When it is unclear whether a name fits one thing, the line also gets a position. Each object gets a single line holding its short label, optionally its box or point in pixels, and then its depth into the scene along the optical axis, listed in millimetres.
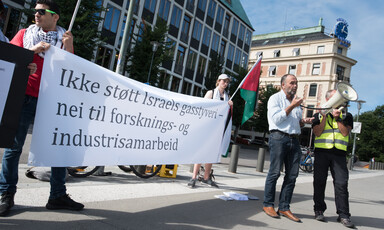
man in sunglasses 2791
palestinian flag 5742
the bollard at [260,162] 11078
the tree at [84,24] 13977
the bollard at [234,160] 9336
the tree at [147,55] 19031
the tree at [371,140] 36906
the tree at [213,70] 25891
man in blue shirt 4082
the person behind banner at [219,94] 5480
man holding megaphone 4284
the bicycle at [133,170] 4953
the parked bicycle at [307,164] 14570
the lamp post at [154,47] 18219
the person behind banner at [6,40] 2561
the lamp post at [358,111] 21591
